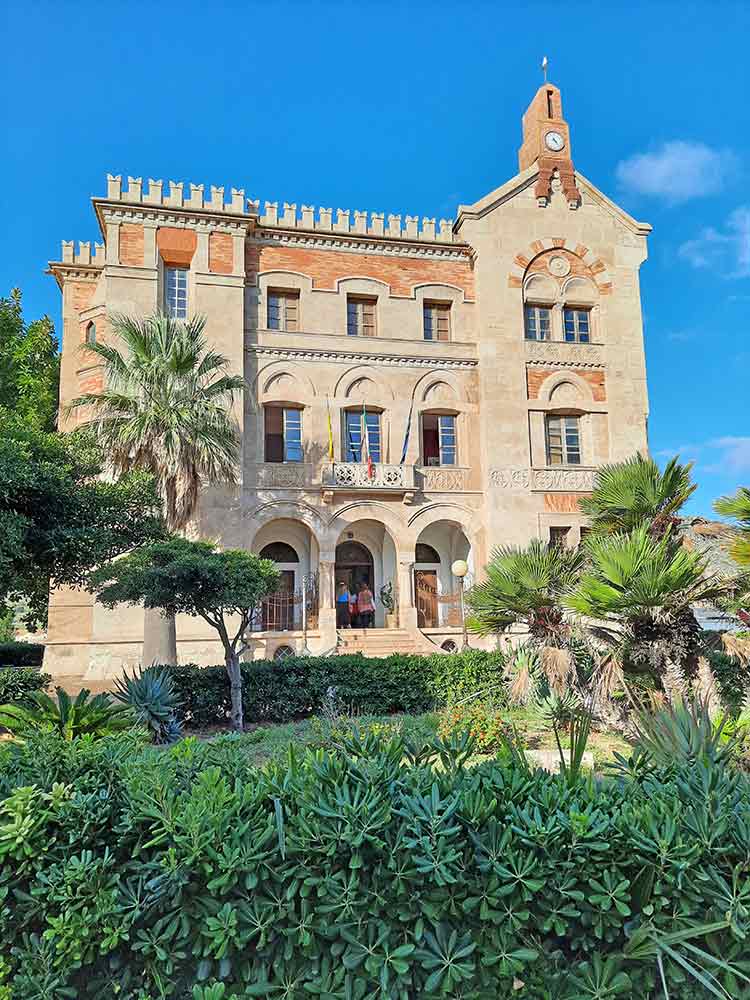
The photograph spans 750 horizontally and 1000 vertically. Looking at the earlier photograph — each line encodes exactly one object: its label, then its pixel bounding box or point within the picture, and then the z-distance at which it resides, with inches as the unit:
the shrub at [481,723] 373.4
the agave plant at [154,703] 414.3
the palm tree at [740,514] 348.5
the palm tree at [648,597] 311.6
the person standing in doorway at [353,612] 962.1
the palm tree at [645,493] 370.3
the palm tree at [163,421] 694.5
